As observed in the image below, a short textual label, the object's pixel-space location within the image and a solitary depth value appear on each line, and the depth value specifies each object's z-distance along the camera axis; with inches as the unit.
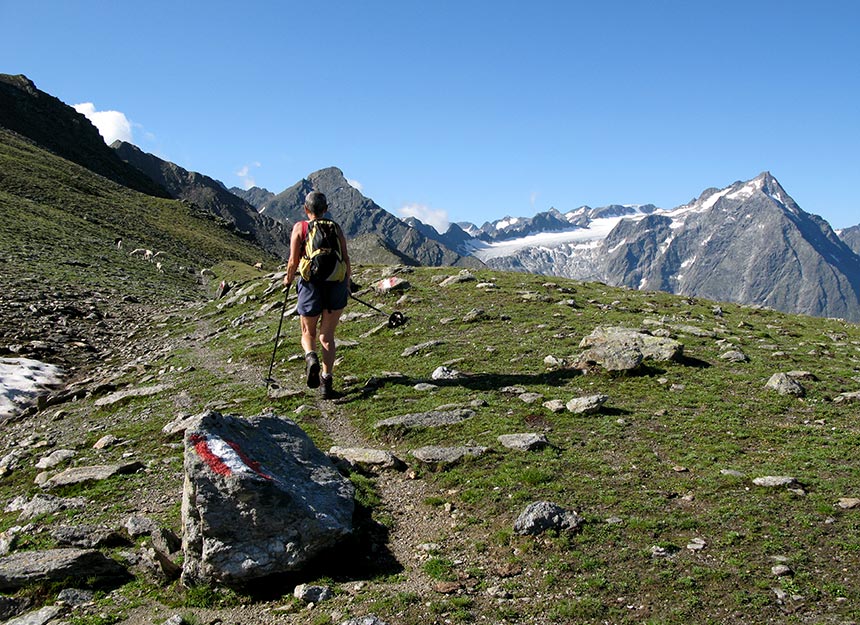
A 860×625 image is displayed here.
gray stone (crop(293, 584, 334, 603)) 264.8
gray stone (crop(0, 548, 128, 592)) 277.4
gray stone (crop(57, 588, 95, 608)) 268.1
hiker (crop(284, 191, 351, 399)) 530.9
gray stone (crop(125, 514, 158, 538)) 334.3
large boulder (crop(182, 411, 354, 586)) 272.4
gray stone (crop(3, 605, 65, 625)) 253.8
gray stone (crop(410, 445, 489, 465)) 405.1
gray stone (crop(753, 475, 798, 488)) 339.0
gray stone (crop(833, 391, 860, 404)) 499.0
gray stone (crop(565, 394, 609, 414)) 484.7
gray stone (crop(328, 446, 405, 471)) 411.8
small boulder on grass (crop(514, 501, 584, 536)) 303.9
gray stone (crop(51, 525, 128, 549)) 324.5
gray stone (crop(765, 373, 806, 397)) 519.5
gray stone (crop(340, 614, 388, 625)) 240.4
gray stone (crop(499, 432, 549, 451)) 414.9
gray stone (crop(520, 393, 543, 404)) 522.6
